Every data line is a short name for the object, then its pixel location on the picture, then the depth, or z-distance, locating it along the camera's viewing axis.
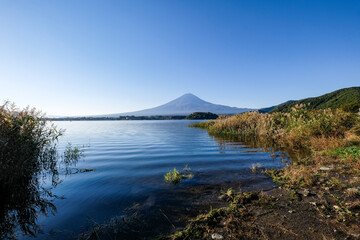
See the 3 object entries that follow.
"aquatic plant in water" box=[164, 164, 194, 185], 6.64
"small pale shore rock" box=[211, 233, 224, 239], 3.15
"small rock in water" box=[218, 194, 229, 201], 4.92
